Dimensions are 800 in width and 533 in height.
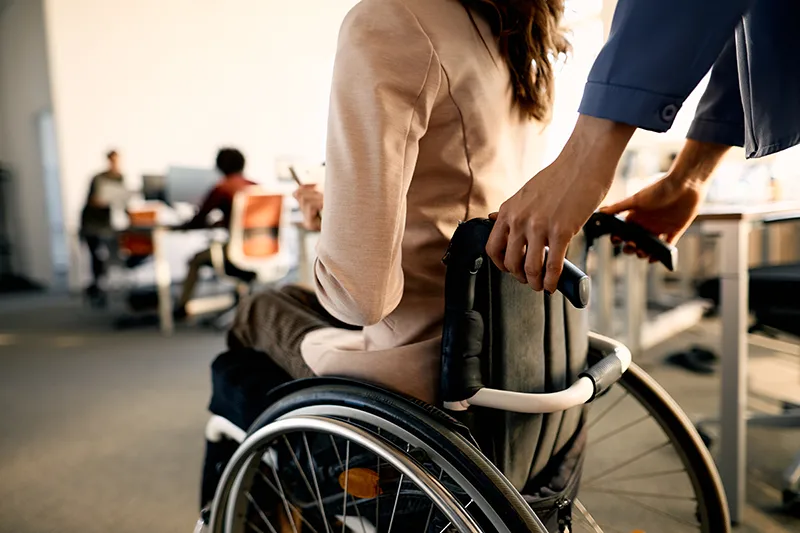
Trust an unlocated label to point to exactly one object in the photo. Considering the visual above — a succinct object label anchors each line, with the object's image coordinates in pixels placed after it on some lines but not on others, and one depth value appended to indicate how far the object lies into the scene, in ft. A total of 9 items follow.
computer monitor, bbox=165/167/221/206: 15.10
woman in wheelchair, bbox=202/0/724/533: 2.06
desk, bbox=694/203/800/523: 4.47
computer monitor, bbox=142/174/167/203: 16.76
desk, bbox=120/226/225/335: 12.60
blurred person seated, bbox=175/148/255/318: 12.24
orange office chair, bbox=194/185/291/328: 11.72
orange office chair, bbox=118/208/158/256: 16.33
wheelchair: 2.04
